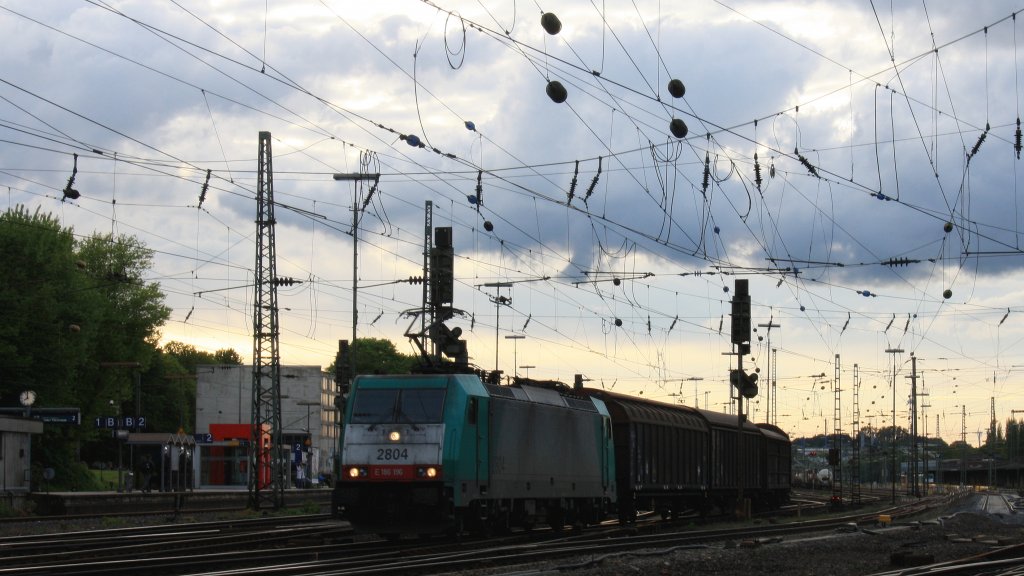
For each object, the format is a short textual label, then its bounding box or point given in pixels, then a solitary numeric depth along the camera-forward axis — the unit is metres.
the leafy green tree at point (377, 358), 150.38
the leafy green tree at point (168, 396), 121.95
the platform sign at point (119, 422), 53.28
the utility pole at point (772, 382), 62.56
